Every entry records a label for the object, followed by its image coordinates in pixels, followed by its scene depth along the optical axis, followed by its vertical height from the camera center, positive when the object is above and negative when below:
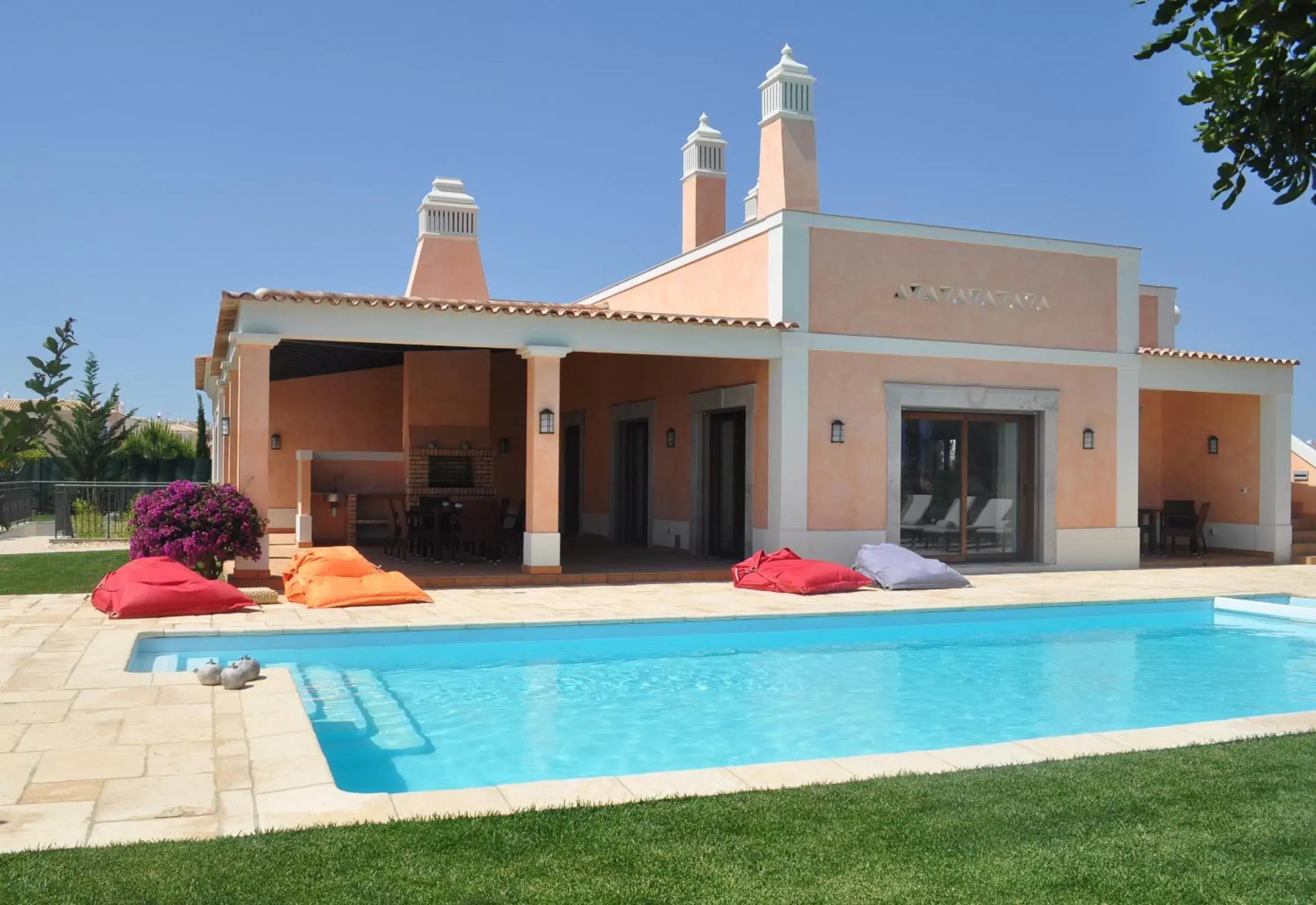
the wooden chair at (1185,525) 18.23 -0.87
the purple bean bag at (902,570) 13.30 -1.20
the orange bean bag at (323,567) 11.34 -1.02
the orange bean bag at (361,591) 10.84 -1.22
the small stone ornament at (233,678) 6.67 -1.27
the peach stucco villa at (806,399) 13.66 +1.08
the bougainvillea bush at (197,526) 11.30 -0.58
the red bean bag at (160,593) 9.73 -1.12
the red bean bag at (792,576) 12.73 -1.23
